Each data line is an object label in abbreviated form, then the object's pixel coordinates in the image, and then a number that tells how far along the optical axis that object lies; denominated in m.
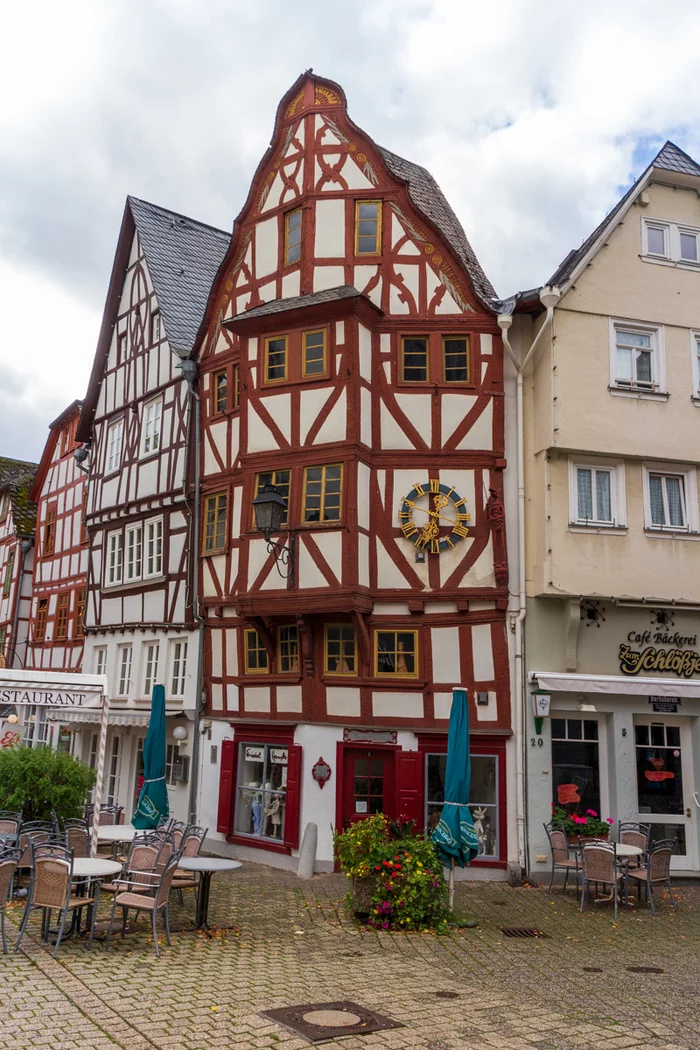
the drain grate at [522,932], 11.62
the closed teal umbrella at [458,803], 12.33
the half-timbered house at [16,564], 33.94
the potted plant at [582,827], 15.46
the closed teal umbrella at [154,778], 15.25
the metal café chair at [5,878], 9.62
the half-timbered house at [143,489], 21.44
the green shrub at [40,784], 13.73
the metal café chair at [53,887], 9.86
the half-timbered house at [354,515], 16.59
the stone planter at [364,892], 11.76
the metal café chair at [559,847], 14.47
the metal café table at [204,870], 10.90
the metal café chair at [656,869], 13.16
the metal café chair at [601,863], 12.84
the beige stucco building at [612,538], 16.22
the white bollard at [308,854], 16.02
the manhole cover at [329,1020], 7.29
